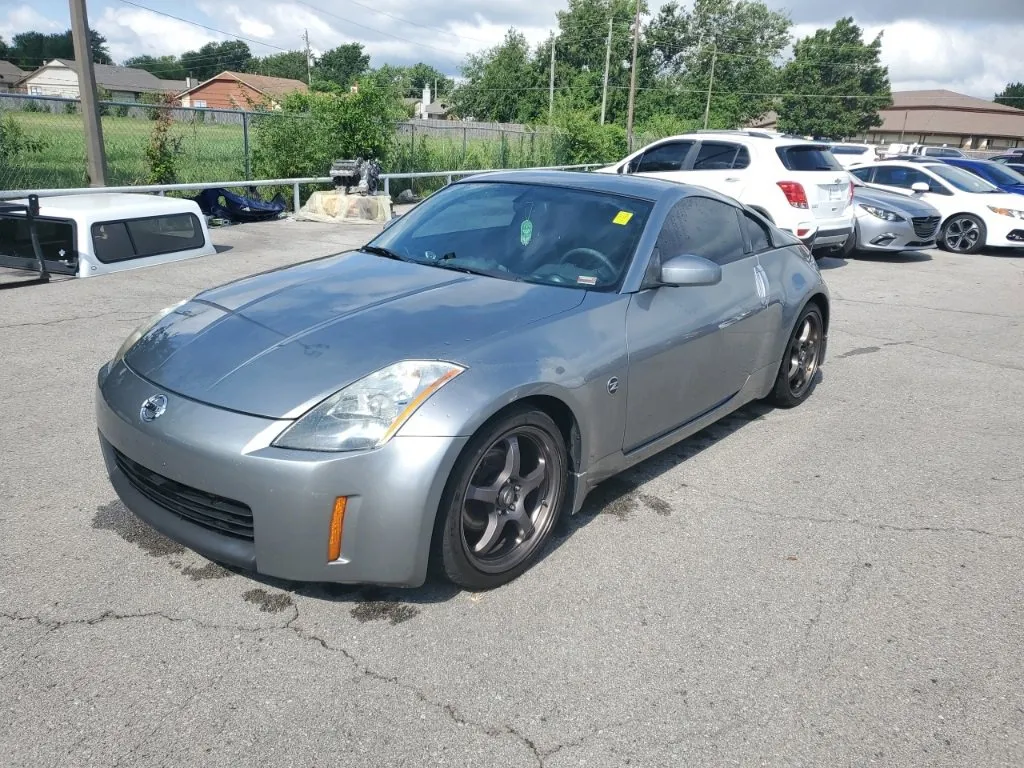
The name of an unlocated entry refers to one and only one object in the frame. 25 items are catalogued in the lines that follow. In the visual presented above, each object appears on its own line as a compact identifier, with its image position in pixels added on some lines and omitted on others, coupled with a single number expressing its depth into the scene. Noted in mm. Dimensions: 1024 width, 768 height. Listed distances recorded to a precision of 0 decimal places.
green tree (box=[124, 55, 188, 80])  123625
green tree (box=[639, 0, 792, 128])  77000
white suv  10578
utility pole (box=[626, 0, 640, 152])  36912
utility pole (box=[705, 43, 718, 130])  68238
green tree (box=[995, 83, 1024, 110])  109625
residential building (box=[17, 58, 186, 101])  73750
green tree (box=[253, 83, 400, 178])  16531
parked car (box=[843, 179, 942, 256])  12328
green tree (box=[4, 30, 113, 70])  116500
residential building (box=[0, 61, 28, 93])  87475
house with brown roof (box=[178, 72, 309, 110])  80750
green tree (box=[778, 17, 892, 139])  80500
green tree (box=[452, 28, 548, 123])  74625
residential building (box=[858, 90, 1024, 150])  76625
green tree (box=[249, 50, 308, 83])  125250
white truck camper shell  8180
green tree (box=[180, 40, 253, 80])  128000
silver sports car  2664
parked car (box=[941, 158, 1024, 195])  15766
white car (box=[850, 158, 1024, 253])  13773
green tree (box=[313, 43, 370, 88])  115750
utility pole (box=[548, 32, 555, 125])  67144
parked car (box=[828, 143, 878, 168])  20219
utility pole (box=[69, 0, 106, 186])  11586
